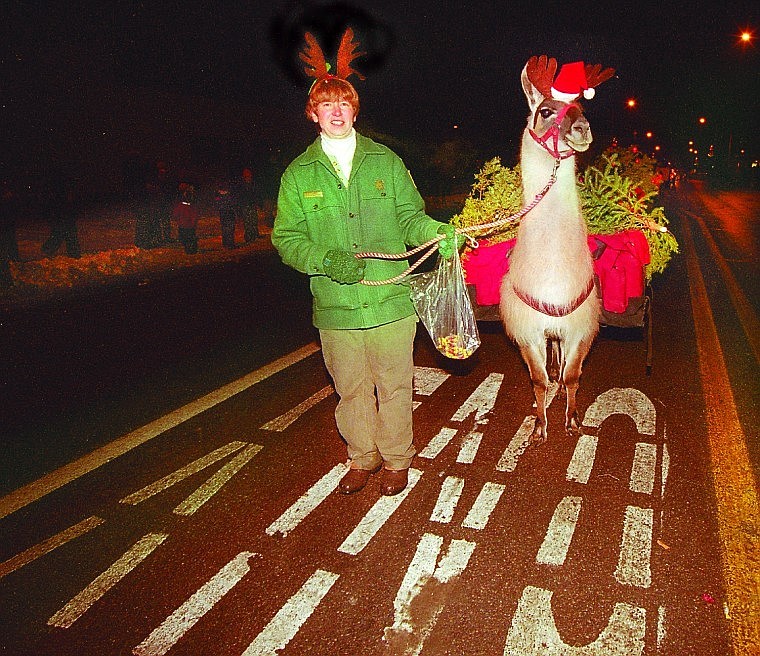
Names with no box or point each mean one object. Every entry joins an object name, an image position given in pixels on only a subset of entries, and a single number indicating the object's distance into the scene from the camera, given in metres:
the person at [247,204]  16.72
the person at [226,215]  15.78
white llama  3.54
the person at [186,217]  14.50
